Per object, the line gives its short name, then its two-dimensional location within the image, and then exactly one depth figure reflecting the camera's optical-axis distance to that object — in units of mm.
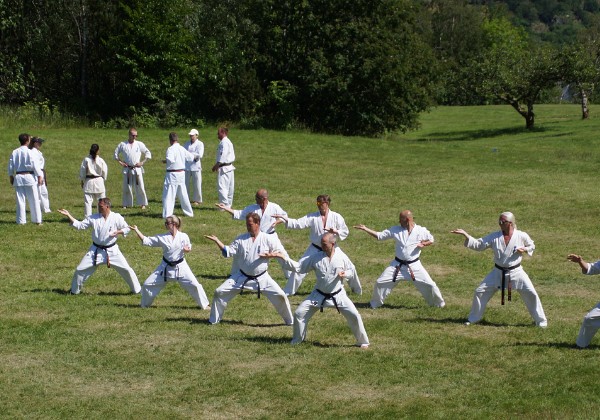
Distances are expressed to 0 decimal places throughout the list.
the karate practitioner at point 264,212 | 19297
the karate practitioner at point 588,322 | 15094
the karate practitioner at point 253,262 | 16375
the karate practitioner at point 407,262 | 18031
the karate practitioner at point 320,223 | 18703
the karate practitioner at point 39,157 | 26084
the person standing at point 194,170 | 28797
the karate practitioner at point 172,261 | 17609
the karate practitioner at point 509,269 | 16781
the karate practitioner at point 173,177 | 26844
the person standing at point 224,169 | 28594
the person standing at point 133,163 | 28594
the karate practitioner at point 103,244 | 18797
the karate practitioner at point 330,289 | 15273
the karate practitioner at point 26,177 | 25922
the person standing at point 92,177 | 26359
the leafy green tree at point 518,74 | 54938
